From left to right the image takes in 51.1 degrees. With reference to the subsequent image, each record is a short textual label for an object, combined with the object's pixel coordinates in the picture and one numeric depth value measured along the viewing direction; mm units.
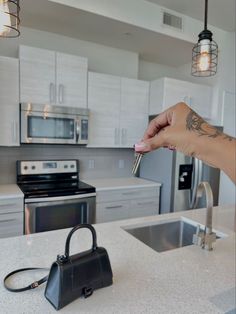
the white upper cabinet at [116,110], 2930
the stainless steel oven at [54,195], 2324
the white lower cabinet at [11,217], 2219
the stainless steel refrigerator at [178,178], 2979
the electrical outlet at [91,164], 3301
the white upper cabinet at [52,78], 2494
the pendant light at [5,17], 1095
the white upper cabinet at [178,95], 3121
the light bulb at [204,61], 1550
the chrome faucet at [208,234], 1283
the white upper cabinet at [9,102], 2412
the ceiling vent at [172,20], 2791
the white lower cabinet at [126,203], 2750
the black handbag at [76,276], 811
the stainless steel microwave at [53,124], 2508
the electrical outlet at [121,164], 3536
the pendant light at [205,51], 1531
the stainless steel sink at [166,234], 1679
